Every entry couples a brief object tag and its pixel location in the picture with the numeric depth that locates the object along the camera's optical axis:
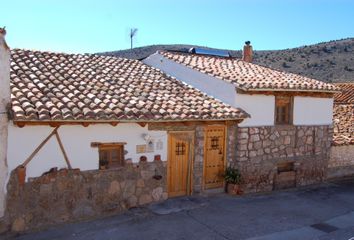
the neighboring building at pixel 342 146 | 14.95
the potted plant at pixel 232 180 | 11.97
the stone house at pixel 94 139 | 8.31
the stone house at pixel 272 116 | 12.17
